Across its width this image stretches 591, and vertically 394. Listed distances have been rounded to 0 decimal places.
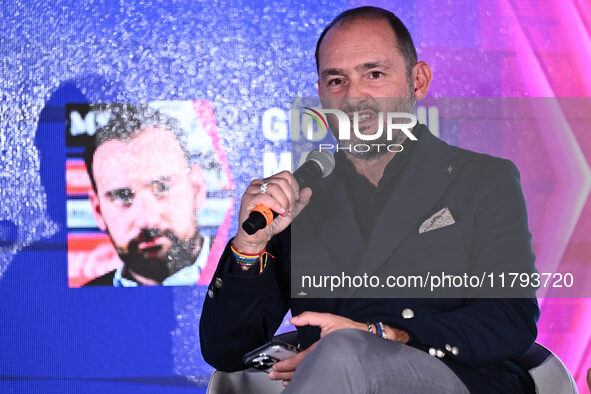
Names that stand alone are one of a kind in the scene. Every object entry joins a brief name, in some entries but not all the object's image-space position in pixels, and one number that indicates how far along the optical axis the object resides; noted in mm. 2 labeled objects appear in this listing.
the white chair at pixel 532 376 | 3938
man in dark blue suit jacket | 3870
